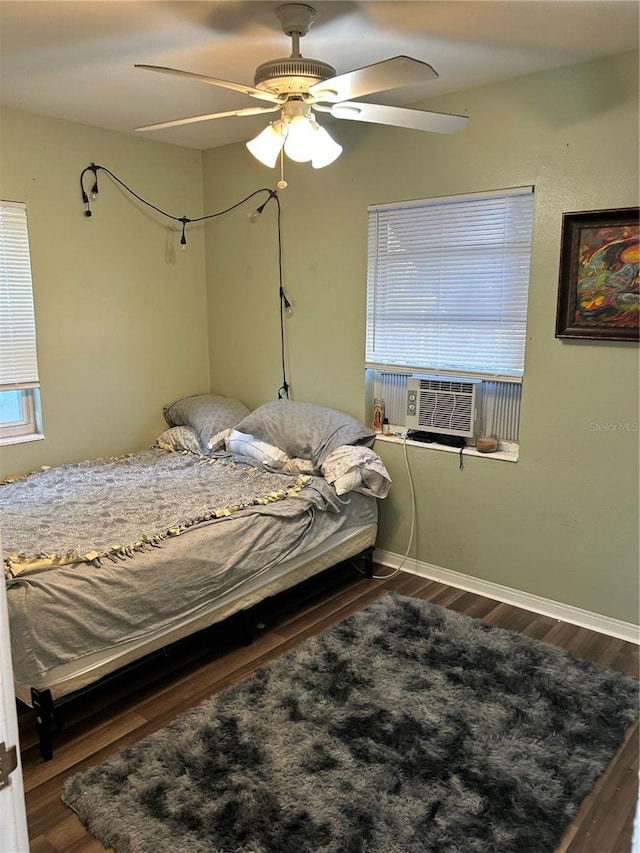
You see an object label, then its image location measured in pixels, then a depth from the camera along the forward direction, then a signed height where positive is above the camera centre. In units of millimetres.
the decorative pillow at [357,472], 3254 -822
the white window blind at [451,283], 3084 +171
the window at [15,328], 3409 -75
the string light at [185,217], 3705 +684
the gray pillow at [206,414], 3953 -644
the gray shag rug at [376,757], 1848 -1501
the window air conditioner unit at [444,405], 3322 -483
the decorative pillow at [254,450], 3561 -781
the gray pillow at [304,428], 3473 -648
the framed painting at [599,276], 2693 +179
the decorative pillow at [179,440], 3939 -799
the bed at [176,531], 2188 -919
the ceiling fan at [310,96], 1938 +740
